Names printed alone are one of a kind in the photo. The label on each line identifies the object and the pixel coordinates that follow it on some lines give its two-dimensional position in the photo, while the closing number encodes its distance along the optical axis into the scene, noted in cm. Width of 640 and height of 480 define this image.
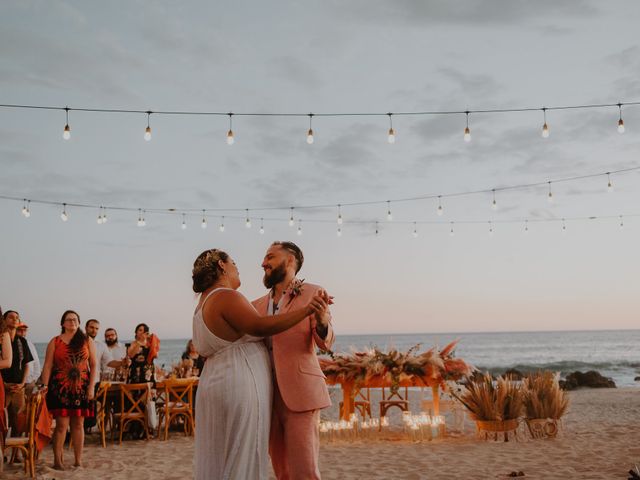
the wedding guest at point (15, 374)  687
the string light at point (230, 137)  784
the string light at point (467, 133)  793
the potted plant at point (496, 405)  741
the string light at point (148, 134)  766
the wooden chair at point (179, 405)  848
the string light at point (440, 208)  1165
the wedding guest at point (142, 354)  852
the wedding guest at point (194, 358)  997
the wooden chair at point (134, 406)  836
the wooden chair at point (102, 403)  803
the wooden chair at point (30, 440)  588
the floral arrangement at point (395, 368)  757
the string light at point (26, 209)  1102
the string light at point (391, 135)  809
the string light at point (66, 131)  739
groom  307
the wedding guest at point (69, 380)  626
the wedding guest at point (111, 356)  916
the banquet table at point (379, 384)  770
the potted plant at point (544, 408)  761
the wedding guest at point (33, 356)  781
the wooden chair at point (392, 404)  798
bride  284
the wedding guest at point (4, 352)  582
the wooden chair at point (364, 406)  850
